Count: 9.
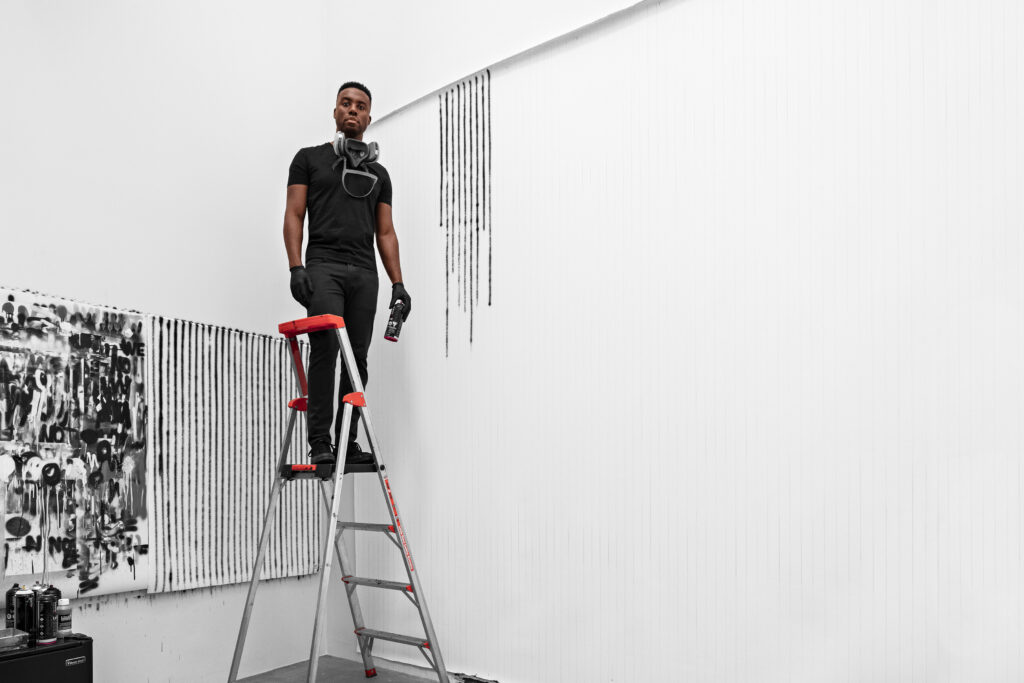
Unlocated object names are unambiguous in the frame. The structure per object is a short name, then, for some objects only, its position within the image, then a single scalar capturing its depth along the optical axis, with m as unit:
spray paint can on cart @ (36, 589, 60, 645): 2.24
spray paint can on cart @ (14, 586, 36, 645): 2.23
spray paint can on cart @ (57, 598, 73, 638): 2.28
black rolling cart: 2.09
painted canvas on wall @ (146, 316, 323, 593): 2.80
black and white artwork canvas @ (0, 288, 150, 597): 2.42
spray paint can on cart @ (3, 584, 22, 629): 2.29
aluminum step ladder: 2.62
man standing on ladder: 2.75
